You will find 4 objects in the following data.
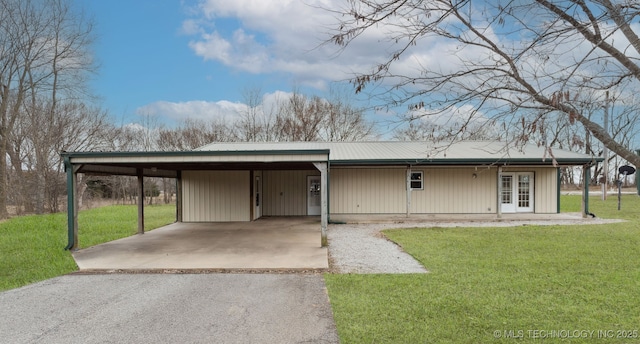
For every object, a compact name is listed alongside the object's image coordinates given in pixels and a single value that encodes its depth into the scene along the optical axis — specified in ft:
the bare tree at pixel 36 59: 63.05
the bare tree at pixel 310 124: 94.48
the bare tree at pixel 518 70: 8.57
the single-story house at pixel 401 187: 48.49
